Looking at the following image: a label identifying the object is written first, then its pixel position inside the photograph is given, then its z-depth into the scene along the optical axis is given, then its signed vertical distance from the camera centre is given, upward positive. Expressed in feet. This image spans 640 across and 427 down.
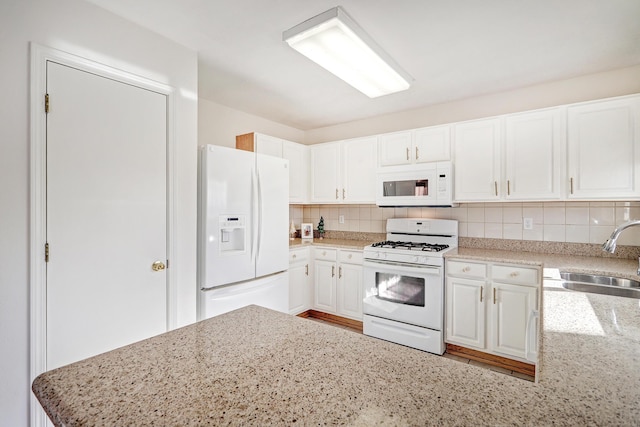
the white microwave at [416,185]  9.82 +0.94
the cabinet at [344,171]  11.63 +1.66
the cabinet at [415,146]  10.12 +2.29
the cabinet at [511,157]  8.44 +1.62
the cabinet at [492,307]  8.05 -2.60
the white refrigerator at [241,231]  7.77 -0.49
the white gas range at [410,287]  9.14 -2.32
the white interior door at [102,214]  5.28 -0.01
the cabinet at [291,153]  11.00 +2.30
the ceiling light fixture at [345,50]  5.81 +3.45
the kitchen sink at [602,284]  6.46 -1.56
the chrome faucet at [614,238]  4.71 -0.40
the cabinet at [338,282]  11.07 -2.55
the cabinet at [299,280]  11.23 -2.53
